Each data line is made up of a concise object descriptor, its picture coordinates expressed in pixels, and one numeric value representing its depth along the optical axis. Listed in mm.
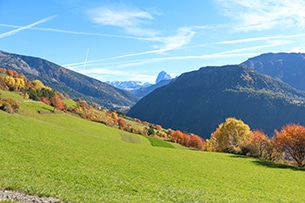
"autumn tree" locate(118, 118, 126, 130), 163000
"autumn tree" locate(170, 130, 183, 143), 185500
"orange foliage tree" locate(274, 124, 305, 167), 82000
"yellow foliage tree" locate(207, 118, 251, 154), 113938
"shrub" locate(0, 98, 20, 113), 79062
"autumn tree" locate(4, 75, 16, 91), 166375
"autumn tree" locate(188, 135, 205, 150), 175450
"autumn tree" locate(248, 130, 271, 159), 89812
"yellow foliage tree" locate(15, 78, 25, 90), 174000
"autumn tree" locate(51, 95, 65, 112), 145150
